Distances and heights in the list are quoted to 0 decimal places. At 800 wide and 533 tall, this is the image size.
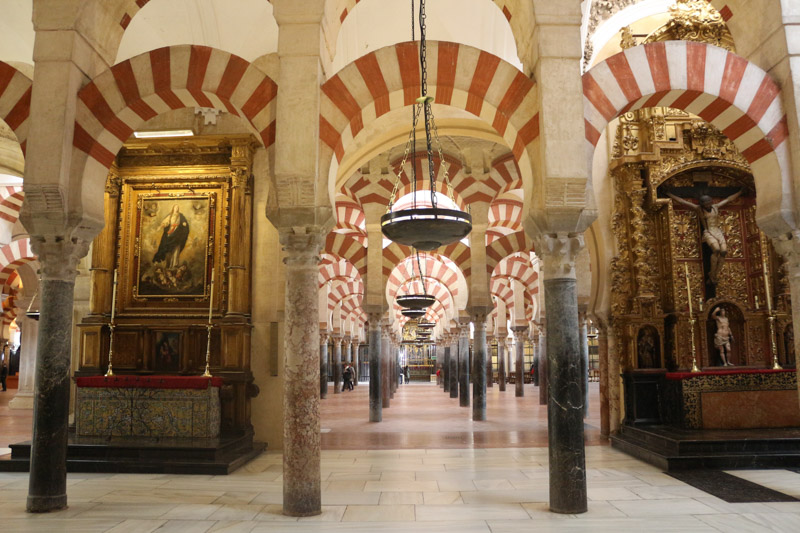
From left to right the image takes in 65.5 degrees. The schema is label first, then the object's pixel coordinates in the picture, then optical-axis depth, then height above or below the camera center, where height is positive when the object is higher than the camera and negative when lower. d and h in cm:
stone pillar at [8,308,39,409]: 1195 -7
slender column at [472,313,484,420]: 1071 -23
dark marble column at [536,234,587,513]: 435 -16
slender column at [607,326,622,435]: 771 -40
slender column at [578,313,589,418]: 1076 -2
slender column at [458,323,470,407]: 1383 -44
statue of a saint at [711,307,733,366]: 724 +18
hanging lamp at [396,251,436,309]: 1180 +104
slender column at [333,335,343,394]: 2050 -20
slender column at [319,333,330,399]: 1777 -23
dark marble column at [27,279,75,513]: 446 -31
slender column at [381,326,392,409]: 1379 -27
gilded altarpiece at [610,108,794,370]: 729 +119
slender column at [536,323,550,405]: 1407 -41
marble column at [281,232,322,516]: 435 -18
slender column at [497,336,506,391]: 1998 -22
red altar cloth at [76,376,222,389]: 621 -23
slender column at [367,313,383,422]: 1075 -25
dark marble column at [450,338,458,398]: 1761 -41
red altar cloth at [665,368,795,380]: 671 -23
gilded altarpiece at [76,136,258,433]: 712 +112
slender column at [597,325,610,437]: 808 -34
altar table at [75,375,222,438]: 629 -52
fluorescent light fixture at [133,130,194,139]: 750 +269
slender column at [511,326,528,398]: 1711 -15
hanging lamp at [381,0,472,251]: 525 +112
